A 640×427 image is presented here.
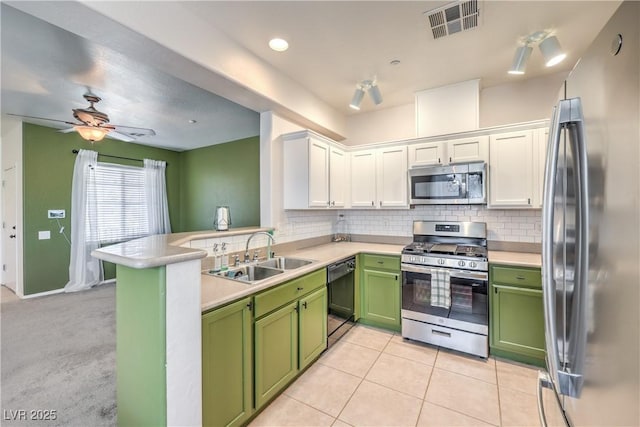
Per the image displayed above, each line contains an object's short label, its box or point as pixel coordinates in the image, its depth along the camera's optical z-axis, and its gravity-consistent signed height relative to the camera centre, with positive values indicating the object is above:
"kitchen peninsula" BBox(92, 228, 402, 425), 1.28 -0.57
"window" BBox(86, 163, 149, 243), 5.04 +0.26
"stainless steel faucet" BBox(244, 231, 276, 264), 2.65 -0.33
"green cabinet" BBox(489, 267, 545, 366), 2.43 -0.94
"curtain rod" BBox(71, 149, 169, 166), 4.80 +1.15
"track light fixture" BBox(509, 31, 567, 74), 2.24 +1.35
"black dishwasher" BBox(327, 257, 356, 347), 2.84 -0.96
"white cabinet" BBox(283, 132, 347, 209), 3.04 +0.48
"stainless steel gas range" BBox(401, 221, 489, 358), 2.60 -0.84
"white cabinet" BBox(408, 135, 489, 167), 2.95 +0.68
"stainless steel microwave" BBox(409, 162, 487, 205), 2.92 +0.31
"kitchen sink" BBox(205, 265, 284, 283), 2.42 -0.52
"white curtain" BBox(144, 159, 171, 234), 5.79 +0.43
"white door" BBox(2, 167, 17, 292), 4.59 -0.18
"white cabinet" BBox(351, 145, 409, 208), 3.39 +0.46
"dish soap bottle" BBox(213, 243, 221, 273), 2.40 -0.38
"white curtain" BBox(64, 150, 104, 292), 4.74 -0.13
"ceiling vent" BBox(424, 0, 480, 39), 1.99 +1.49
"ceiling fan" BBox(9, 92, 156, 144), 3.14 +1.12
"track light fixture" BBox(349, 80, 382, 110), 3.10 +1.37
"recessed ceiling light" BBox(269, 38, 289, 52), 2.37 +1.49
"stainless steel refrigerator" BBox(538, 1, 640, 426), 0.57 -0.06
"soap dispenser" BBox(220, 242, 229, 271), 2.43 -0.39
